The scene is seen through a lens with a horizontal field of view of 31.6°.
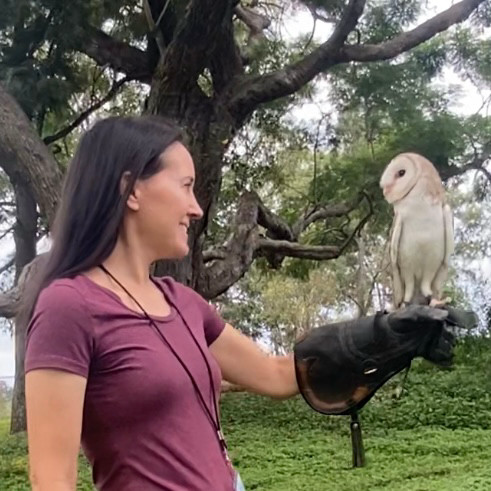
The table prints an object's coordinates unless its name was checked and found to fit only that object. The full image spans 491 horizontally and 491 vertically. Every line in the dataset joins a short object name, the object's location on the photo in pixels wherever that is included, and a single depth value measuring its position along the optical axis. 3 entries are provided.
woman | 0.84
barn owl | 1.36
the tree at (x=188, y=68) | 3.76
